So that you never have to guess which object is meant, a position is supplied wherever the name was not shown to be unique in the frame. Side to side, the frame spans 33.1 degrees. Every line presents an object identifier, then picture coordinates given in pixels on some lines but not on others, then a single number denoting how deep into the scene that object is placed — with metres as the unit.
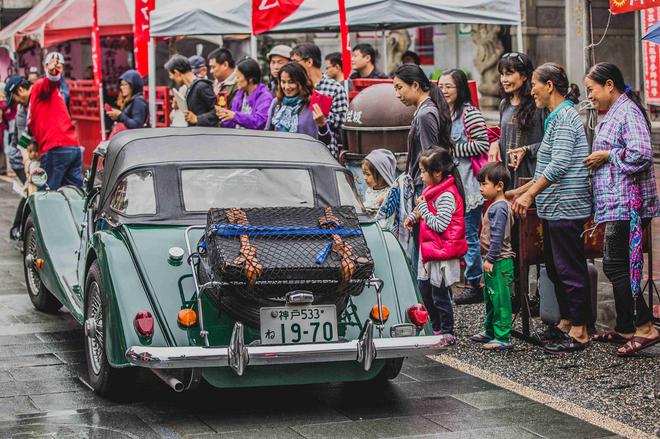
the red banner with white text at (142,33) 14.20
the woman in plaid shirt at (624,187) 7.23
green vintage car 5.82
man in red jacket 12.07
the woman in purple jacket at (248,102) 10.84
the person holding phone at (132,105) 13.12
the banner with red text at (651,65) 10.55
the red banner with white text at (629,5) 7.99
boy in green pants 7.54
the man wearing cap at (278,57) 11.62
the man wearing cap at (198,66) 15.05
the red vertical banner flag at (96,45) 16.09
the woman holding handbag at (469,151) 9.18
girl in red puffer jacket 7.58
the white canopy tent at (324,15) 13.45
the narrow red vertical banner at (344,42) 11.87
